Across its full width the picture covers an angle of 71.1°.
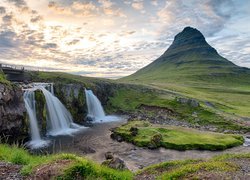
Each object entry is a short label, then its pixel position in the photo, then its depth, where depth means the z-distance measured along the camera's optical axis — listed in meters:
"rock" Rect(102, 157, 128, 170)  15.46
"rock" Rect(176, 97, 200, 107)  66.53
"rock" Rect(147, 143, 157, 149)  34.70
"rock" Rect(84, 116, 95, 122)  55.87
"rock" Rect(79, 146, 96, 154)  31.35
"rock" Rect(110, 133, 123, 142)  38.28
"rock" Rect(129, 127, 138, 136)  39.46
